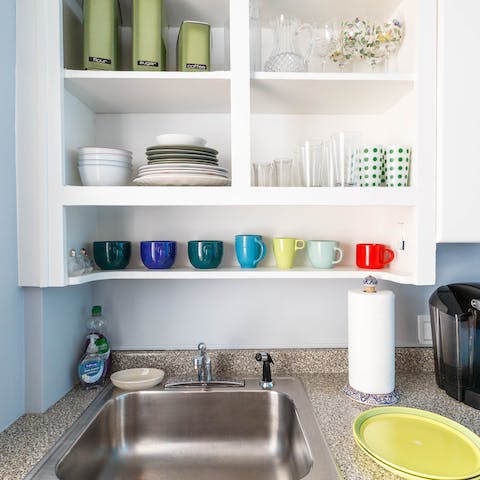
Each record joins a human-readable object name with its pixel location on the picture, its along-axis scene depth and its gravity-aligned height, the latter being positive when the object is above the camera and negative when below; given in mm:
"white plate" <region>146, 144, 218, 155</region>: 1134 +239
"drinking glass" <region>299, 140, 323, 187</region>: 1164 +197
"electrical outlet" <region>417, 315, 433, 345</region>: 1396 -369
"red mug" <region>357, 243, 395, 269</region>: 1237 -85
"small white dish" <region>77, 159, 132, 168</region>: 1125 +196
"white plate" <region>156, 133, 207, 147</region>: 1147 +265
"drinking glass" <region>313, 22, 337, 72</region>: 1212 +589
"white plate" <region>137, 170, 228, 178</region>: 1109 +163
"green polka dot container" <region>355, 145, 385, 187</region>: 1146 +187
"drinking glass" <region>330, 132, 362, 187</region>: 1158 +211
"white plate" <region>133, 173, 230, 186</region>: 1105 +143
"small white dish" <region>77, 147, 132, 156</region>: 1124 +229
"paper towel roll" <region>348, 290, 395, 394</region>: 1117 -318
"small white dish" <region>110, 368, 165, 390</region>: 1221 -479
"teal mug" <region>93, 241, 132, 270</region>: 1244 -77
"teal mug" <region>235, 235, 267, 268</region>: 1258 -64
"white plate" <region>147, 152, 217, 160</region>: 1130 +215
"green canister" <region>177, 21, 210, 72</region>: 1152 +536
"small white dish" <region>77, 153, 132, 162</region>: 1125 +212
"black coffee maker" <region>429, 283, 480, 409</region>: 1131 -333
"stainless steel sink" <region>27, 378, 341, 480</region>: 1100 -620
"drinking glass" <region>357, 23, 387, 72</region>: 1174 +558
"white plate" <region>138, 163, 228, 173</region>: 1111 +179
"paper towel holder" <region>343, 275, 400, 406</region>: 1120 -487
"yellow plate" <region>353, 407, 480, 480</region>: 813 -497
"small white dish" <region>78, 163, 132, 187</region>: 1126 +161
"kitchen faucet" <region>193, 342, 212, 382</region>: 1254 -436
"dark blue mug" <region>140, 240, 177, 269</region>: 1254 -75
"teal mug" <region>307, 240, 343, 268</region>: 1243 -77
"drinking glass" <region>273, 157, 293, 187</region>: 1217 +178
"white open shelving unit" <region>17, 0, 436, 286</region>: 1061 +318
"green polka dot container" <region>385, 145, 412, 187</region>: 1125 +186
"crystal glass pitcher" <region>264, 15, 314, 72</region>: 1206 +563
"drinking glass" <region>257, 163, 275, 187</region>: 1225 +169
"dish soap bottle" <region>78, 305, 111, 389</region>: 1236 -409
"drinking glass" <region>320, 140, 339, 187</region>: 1163 +186
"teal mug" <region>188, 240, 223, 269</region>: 1237 -75
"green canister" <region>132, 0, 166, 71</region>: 1132 +569
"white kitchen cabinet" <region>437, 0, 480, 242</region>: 1064 +306
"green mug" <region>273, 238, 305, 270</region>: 1243 -70
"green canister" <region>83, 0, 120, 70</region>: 1120 +566
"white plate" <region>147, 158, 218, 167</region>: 1124 +197
